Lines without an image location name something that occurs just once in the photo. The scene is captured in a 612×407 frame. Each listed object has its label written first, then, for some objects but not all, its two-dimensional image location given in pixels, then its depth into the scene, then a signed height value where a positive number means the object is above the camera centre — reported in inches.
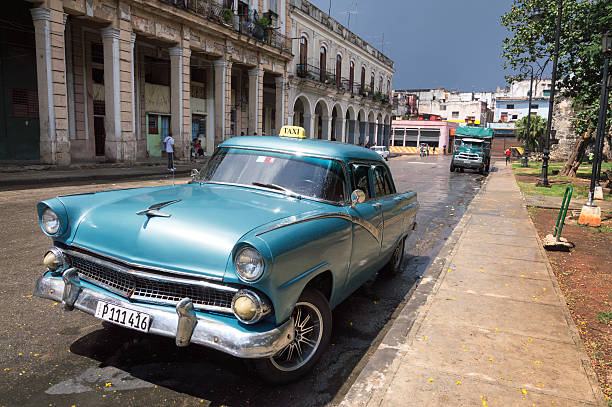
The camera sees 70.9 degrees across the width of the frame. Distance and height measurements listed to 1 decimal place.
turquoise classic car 100.7 -29.3
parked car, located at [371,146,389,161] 1636.0 -21.2
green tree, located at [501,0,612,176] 677.9 +192.1
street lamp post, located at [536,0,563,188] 653.6 +55.9
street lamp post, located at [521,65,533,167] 1397.6 -36.3
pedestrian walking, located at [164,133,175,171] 753.6 -15.1
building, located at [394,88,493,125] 3009.4 +314.4
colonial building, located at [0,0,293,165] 633.6 +125.1
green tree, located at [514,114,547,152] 1876.2 +82.1
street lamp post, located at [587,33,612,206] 403.2 +53.6
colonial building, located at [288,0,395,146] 1267.2 +229.3
